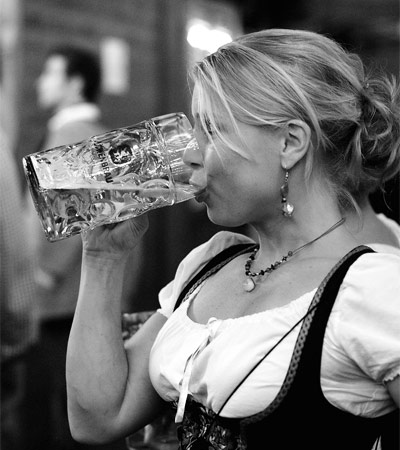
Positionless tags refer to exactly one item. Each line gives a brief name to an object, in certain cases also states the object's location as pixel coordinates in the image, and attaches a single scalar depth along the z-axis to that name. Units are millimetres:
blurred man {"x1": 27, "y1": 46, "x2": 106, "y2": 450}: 4145
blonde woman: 1348
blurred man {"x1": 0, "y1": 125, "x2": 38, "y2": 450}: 2498
